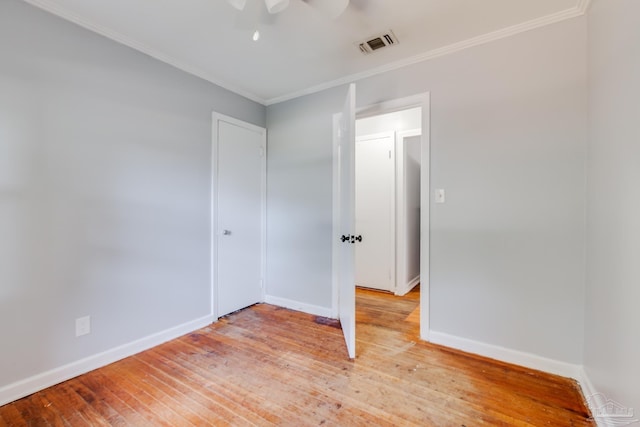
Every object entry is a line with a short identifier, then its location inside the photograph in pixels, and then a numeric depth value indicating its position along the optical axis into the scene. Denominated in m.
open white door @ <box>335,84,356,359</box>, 2.08
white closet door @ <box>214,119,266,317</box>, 2.88
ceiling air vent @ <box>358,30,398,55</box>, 2.08
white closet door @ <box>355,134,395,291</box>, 3.80
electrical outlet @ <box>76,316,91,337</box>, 1.92
